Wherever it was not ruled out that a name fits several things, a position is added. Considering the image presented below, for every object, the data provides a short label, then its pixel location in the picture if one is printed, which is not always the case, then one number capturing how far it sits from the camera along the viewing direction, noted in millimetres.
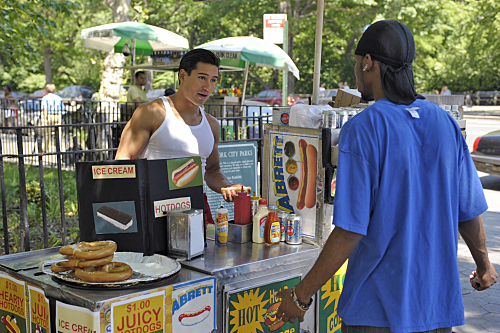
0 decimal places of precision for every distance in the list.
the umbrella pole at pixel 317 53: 3664
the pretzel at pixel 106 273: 2141
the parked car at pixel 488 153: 9211
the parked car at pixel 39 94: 36656
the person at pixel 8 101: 15148
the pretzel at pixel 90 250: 2221
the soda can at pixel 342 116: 2990
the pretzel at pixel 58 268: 2273
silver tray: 2156
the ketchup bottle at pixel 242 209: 3064
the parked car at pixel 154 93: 26688
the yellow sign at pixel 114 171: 2555
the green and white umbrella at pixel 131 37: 10438
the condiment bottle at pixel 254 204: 3121
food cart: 2139
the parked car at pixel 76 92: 36841
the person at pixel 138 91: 10922
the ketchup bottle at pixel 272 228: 2977
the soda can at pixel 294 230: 2986
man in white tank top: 3074
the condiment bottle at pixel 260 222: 2984
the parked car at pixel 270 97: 26875
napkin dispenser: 2580
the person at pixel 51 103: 12562
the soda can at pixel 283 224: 3047
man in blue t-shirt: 1734
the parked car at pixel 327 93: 29531
